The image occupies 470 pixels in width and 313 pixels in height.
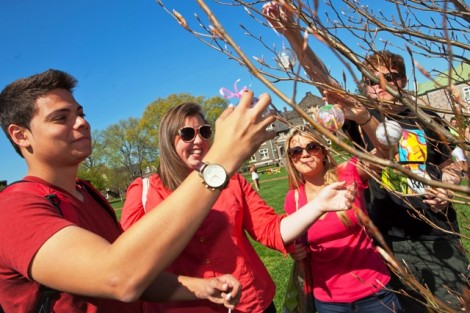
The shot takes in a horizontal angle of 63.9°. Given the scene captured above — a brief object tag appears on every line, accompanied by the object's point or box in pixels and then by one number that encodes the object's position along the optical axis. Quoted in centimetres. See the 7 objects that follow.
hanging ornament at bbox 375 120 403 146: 146
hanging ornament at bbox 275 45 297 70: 133
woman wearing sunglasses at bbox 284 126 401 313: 250
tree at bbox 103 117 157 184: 4928
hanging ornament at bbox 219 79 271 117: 120
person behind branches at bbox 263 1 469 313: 209
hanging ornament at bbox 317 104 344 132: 157
